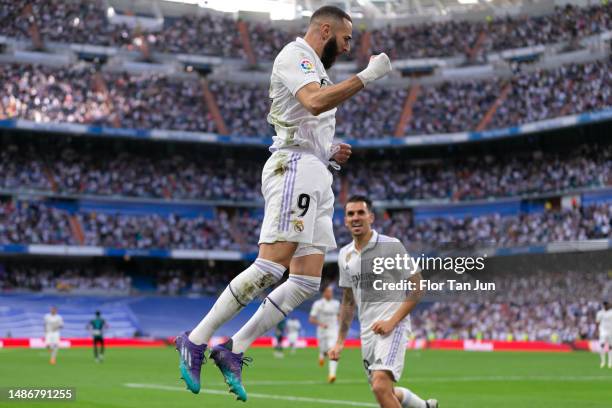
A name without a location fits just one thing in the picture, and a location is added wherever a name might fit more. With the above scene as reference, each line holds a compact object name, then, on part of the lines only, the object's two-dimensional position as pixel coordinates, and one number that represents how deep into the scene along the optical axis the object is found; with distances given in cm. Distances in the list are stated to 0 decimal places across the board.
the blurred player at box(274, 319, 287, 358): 3991
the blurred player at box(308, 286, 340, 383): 3022
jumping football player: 748
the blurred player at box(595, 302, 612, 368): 3133
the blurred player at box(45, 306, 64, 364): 3384
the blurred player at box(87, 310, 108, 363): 3441
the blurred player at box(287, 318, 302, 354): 4703
